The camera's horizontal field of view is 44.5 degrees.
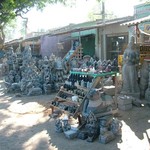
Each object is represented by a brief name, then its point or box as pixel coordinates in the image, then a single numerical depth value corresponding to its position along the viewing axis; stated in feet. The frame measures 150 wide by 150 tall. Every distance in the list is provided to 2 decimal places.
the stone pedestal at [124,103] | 17.97
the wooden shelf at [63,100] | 16.61
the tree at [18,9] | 28.40
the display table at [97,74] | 15.19
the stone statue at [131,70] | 20.79
